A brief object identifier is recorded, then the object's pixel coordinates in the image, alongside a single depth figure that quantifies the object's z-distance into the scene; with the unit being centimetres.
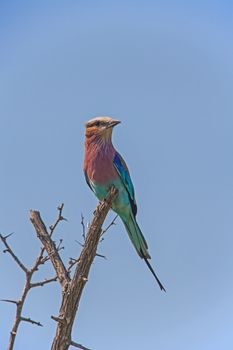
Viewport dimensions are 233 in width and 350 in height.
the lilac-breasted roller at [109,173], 1359
